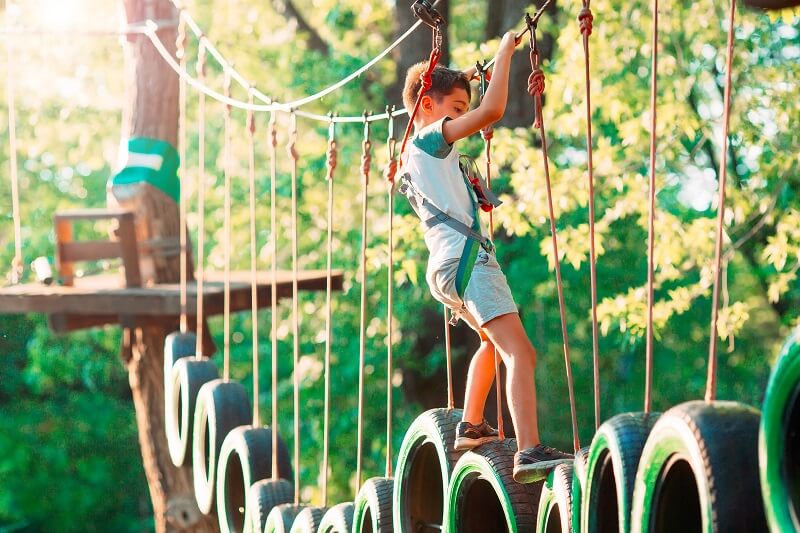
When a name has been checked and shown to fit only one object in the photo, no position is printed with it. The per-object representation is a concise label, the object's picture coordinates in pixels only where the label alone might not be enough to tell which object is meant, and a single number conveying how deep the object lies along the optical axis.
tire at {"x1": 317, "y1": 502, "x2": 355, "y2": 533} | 6.57
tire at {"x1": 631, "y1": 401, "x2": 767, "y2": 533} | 3.51
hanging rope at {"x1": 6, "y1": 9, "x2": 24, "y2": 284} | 10.20
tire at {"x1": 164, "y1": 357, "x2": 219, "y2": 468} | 8.97
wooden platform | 9.40
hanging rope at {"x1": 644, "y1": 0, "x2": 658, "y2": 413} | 3.92
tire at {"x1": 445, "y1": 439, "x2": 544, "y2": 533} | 5.02
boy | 4.95
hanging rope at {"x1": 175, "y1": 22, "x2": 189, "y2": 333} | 9.43
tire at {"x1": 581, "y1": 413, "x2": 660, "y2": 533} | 4.00
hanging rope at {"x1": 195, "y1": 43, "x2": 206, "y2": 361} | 9.00
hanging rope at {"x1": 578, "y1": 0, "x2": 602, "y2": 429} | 4.34
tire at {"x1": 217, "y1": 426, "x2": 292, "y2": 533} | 7.79
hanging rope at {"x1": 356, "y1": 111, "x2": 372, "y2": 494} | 6.32
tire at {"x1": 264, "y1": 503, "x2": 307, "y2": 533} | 7.34
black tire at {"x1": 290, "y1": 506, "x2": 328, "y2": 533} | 6.98
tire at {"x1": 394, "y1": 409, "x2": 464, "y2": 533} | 5.74
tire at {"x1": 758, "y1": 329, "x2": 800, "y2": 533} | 3.32
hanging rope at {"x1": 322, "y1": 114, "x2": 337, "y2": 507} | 6.92
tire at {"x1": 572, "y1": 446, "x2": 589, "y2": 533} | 4.35
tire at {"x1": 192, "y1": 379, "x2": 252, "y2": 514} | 8.30
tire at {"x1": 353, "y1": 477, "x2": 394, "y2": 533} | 6.13
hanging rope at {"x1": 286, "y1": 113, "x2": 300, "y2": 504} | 7.26
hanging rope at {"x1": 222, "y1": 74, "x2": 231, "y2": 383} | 8.51
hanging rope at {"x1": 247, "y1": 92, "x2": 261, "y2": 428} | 7.99
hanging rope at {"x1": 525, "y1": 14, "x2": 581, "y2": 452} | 4.71
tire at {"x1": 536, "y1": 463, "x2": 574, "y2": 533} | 4.52
